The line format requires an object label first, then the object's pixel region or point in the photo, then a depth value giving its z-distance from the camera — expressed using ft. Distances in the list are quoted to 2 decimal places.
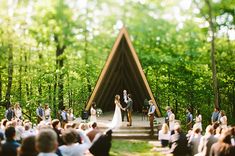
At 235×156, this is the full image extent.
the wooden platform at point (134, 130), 59.41
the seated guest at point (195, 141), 39.65
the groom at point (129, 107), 62.98
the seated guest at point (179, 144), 39.27
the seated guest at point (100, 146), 34.58
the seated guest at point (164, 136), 50.65
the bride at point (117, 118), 60.34
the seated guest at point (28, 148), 16.88
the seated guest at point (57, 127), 33.52
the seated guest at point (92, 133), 35.58
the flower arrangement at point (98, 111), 76.54
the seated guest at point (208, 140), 32.45
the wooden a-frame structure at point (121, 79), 71.82
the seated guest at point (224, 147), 21.93
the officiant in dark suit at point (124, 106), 68.34
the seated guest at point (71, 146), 20.53
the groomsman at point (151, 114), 60.03
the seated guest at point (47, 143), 14.94
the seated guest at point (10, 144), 19.20
